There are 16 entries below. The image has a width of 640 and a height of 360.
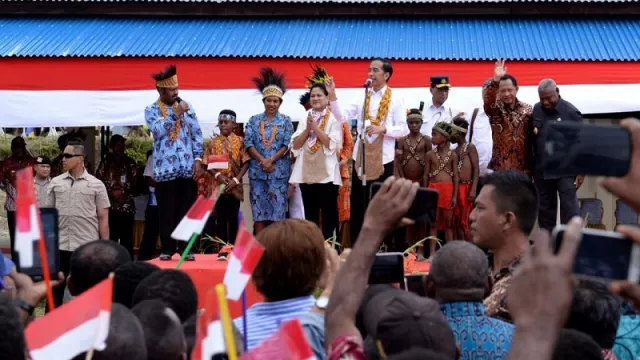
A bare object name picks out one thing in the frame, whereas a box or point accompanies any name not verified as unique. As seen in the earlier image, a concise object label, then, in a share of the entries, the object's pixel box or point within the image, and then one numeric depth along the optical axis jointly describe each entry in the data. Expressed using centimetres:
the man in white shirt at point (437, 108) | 1097
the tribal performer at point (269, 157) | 1045
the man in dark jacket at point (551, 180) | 940
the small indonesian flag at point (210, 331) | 245
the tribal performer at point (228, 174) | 1108
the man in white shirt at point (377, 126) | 1036
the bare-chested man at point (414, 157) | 1079
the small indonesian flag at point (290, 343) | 228
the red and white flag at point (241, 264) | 288
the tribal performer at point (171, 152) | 941
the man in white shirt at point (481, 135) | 1048
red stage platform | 850
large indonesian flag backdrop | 1209
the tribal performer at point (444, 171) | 1063
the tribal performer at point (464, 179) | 1061
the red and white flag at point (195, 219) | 415
